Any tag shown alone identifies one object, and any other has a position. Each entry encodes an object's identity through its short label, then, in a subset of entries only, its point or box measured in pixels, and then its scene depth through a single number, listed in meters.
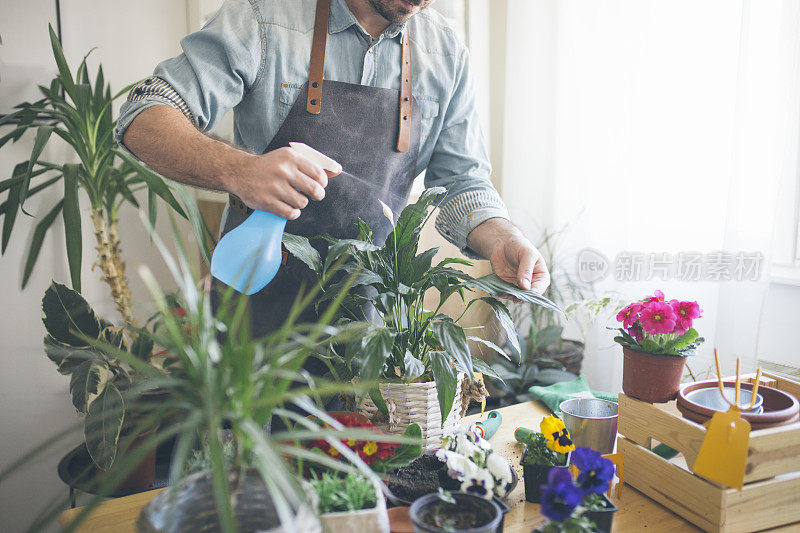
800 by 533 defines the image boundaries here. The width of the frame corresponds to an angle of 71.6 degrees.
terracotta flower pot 0.94
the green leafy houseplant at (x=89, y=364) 1.25
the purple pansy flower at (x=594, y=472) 0.69
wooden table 0.81
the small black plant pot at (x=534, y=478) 0.84
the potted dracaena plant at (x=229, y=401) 0.50
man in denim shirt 1.03
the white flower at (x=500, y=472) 0.81
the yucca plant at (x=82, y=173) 1.63
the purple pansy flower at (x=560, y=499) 0.65
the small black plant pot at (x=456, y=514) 0.65
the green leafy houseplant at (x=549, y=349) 2.17
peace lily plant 0.93
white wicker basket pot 0.93
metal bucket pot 1.02
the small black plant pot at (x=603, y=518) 0.71
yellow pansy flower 0.86
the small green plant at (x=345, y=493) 0.69
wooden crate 0.77
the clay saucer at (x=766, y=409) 0.80
